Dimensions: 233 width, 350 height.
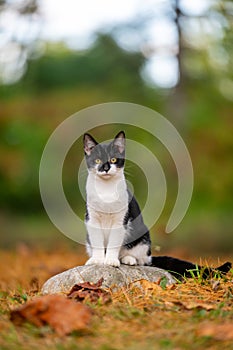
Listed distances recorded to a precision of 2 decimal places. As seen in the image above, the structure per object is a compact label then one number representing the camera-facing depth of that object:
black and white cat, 7.57
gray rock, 7.11
